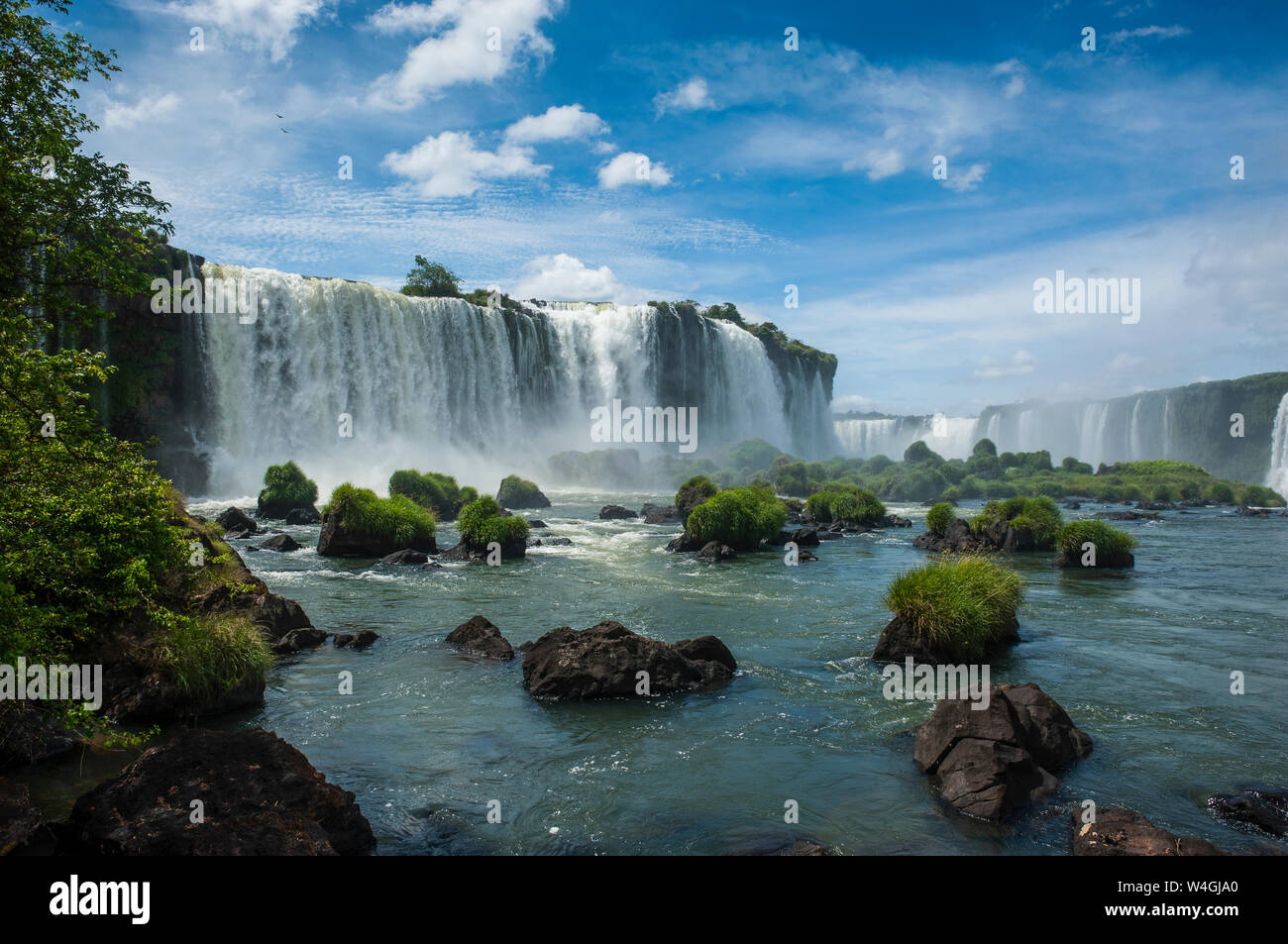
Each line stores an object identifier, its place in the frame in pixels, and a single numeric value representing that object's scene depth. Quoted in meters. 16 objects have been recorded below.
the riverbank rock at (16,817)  5.91
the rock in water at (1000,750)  7.87
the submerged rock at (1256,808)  7.69
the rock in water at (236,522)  30.28
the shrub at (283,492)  35.78
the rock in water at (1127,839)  6.29
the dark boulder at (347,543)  25.92
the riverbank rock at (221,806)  5.69
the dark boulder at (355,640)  14.51
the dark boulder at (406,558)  24.75
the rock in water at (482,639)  14.09
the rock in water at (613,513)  41.43
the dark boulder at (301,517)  34.88
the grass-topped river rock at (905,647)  13.46
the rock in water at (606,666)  11.82
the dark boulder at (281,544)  26.53
